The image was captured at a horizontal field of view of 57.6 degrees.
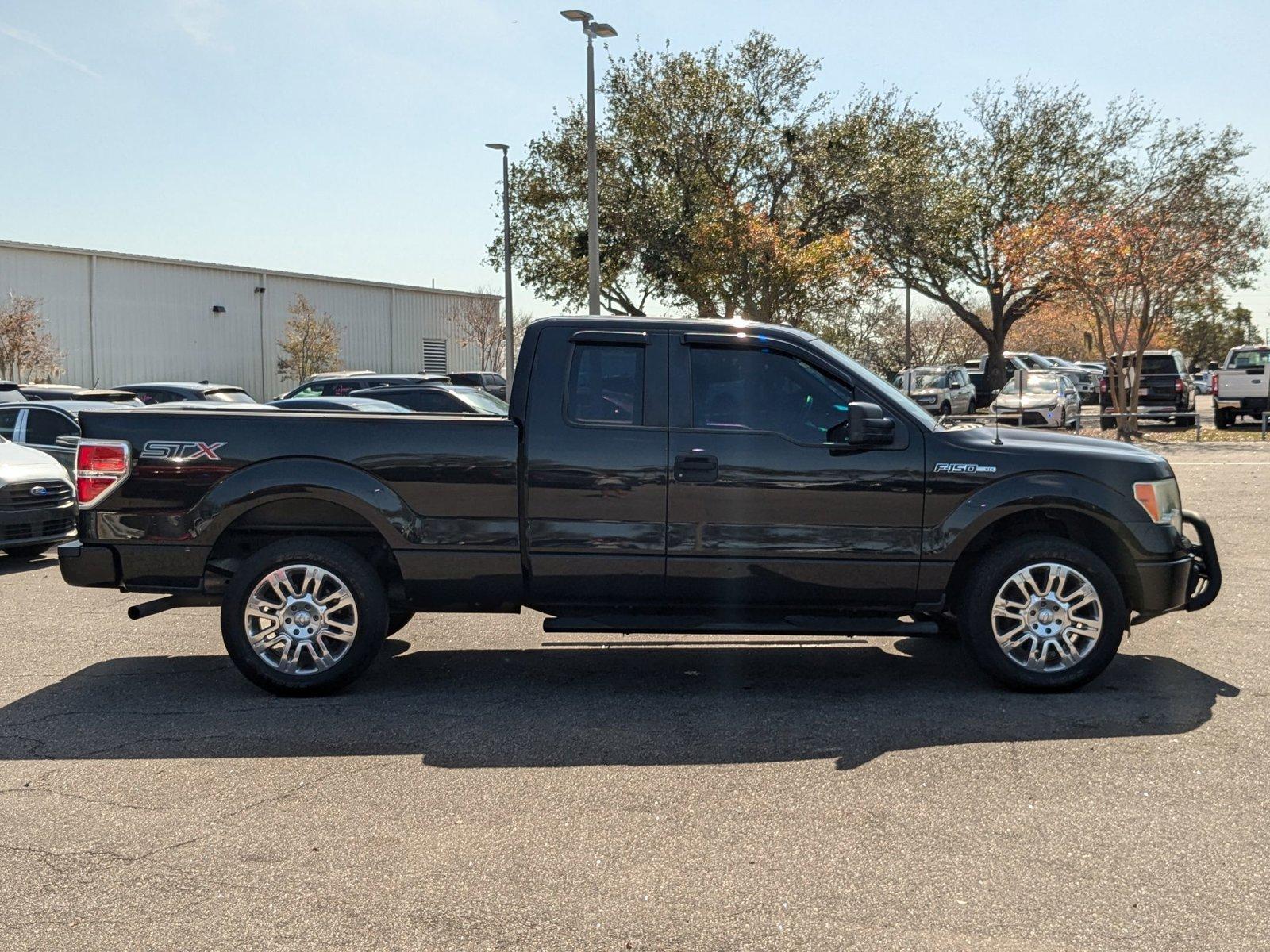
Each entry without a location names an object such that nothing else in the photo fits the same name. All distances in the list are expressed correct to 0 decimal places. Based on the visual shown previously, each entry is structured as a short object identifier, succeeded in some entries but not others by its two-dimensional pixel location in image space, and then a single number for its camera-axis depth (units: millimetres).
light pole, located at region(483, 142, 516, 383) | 32688
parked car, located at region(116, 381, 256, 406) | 21812
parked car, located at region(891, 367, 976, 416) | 36906
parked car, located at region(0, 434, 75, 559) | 10836
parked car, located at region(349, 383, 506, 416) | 17219
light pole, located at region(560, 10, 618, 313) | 22312
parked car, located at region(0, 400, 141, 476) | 13531
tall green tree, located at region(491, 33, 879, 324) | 33438
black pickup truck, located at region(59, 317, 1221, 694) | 6074
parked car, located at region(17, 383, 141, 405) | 16531
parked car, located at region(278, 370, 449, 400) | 21641
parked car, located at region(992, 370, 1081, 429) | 28250
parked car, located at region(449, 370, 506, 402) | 31938
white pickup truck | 29547
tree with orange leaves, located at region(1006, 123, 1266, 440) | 27312
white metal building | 40594
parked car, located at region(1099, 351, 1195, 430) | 31578
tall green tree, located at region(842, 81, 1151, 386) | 36812
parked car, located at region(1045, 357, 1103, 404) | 44438
